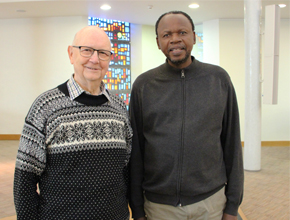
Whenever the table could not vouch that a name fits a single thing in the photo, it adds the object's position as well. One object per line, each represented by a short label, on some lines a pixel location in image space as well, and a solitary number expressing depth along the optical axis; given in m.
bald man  1.59
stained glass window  9.88
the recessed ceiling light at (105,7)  7.56
